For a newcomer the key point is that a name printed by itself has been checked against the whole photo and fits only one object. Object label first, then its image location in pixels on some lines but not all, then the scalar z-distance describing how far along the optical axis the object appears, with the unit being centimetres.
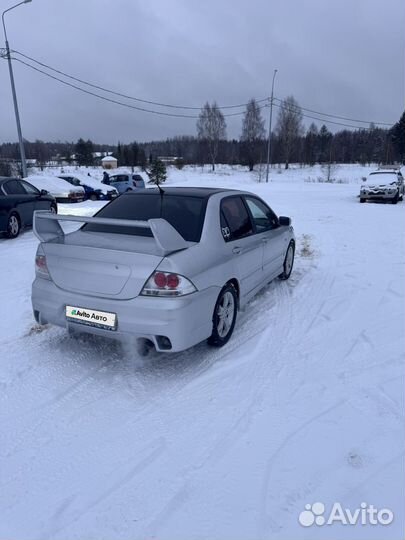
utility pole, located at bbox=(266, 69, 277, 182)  3773
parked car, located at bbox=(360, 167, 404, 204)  1855
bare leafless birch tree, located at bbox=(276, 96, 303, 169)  6750
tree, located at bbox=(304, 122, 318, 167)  7806
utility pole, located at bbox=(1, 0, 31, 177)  1839
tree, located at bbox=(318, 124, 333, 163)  8562
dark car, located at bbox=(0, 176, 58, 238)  895
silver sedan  310
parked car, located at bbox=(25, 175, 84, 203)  1805
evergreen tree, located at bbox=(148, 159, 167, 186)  4056
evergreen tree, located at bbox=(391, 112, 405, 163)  6850
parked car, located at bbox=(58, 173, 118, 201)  2150
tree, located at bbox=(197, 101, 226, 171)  6725
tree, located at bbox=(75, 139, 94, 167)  7506
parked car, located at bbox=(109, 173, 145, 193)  2633
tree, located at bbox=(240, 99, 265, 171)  6644
